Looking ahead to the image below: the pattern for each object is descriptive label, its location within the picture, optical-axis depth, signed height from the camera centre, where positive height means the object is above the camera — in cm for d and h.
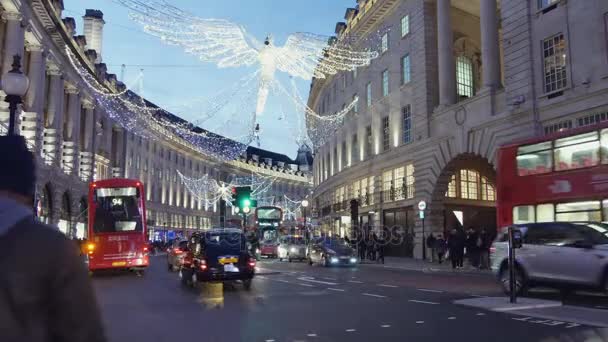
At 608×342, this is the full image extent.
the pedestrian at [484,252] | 2680 -86
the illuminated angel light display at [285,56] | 1995 +639
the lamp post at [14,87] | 1157 +303
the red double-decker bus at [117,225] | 2380 +42
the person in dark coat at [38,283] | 205 -18
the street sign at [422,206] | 3144 +155
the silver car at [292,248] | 3972 -98
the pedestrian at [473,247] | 2669 -61
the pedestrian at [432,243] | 3128 -50
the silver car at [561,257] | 1269 -56
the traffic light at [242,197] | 3219 +212
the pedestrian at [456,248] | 2678 -66
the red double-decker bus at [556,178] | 1659 +175
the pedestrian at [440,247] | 3056 -70
